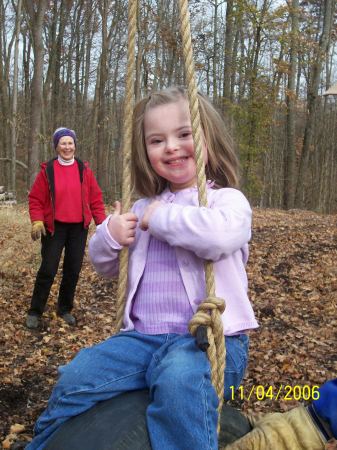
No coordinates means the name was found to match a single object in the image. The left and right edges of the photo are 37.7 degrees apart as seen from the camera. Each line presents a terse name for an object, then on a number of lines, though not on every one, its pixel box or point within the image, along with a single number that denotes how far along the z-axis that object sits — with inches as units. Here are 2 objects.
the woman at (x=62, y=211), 187.6
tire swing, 63.5
